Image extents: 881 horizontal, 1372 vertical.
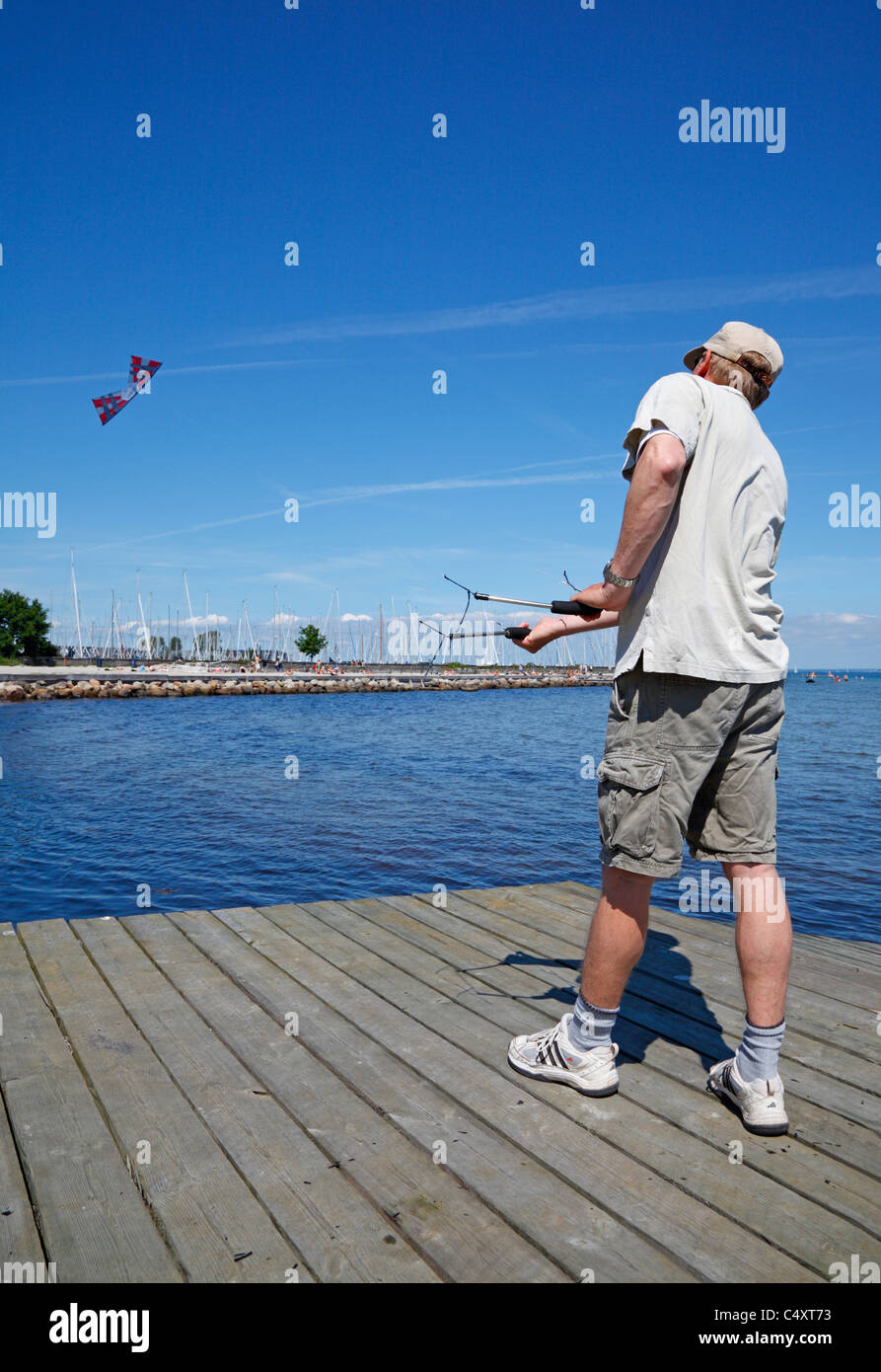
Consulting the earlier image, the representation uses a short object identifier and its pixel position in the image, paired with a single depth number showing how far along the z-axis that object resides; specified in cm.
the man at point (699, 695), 245
